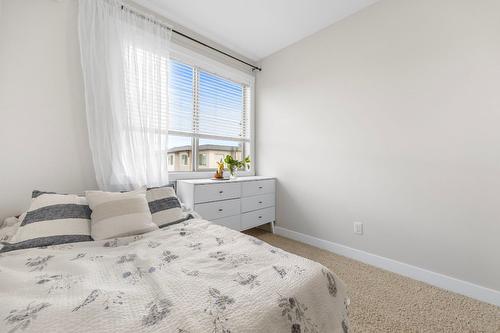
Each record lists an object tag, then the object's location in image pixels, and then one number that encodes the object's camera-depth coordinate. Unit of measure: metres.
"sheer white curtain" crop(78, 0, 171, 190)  1.82
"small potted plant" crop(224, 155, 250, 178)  2.80
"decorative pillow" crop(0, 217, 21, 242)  1.22
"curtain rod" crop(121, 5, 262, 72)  2.06
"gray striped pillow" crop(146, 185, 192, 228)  1.55
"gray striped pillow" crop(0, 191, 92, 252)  1.13
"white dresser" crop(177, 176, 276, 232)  2.25
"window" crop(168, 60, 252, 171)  2.57
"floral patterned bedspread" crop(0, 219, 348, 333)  0.60
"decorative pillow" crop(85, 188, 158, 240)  1.29
